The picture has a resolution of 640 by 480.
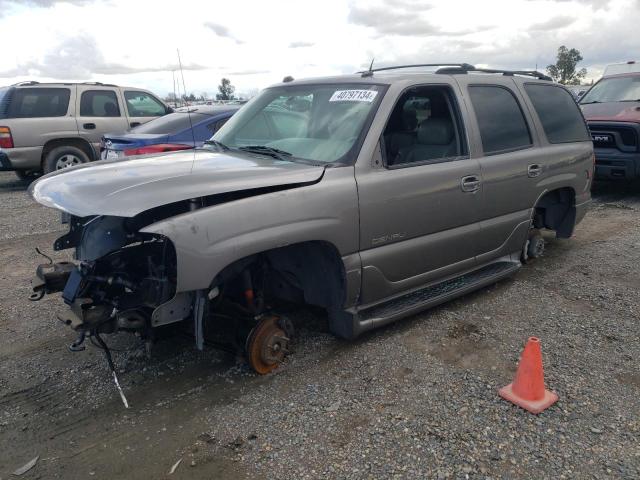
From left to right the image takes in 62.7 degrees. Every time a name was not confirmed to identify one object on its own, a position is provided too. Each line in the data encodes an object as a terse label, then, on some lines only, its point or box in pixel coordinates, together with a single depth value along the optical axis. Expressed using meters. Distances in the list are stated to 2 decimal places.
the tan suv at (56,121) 9.78
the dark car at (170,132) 7.37
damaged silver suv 2.87
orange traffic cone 3.01
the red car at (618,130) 8.16
